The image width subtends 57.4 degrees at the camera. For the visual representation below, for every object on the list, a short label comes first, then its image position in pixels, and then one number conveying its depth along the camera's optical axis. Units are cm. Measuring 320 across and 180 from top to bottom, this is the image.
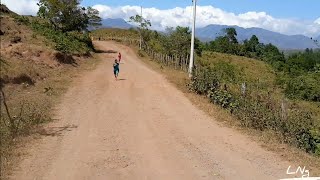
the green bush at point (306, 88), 2325
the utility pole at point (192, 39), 1544
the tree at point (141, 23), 3892
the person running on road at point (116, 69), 1663
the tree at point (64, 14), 3026
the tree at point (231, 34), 7974
